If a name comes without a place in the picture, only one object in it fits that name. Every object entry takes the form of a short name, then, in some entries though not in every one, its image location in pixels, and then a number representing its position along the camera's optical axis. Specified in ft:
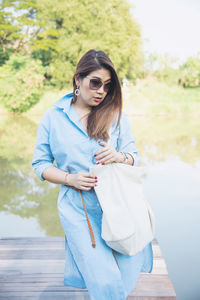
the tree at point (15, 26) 56.44
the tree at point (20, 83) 50.24
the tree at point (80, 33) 56.75
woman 3.48
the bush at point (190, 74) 65.21
